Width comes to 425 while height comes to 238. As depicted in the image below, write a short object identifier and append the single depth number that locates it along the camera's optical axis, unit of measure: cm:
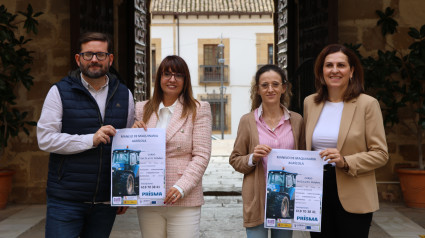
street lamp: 2458
